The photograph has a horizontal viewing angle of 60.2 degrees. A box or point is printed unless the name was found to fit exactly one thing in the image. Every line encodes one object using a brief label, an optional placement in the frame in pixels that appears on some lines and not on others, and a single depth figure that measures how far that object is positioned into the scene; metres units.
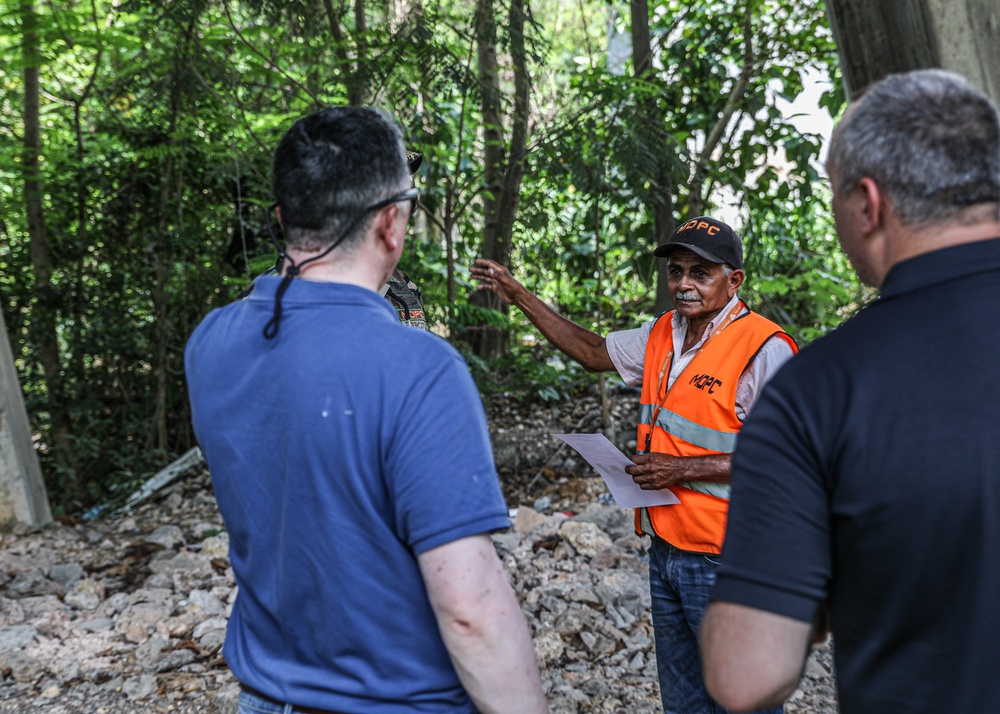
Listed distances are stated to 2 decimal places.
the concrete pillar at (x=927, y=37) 2.62
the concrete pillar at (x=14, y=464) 6.86
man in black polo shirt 1.30
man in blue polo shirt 1.53
